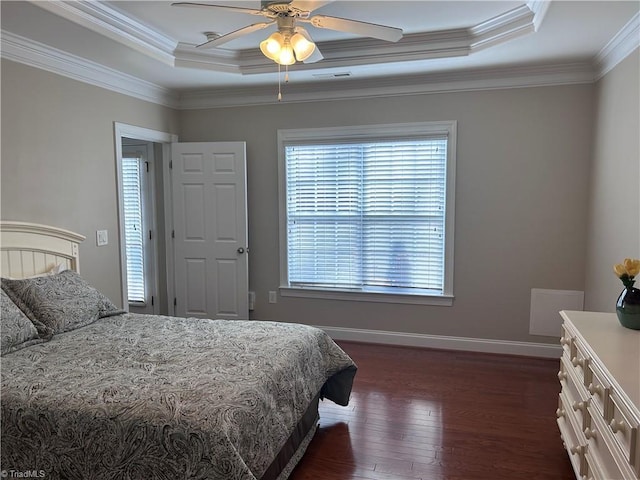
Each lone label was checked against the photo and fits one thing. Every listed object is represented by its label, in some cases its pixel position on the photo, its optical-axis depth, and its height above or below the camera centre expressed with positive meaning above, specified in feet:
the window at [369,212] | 13.66 -0.29
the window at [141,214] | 15.87 -0.42
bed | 5.56 -2.66
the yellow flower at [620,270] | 7.23 -1.11
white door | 14.80 -0.89
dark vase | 6.82 -1.65
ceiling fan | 7.14 +3.04
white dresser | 4.86 -2.53
